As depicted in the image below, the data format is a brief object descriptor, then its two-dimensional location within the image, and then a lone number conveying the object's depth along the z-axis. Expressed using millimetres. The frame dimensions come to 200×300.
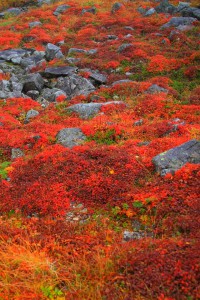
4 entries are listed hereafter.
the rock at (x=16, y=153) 14630
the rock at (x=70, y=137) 14781
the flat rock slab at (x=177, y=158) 11060
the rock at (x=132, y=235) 8641
